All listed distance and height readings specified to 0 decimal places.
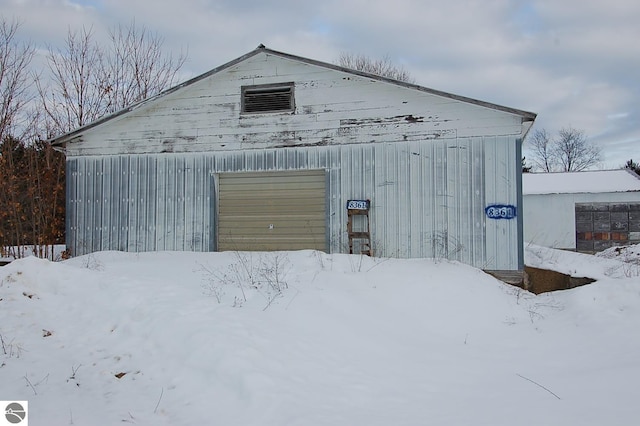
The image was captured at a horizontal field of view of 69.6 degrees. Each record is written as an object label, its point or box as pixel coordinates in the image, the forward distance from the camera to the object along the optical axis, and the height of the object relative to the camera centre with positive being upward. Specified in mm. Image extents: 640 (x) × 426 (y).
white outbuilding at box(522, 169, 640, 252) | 18953 +88
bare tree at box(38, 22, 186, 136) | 20062 +6070
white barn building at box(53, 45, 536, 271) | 9508 +1158
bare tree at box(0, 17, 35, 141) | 16453 +4422
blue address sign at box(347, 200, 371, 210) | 9969 +294
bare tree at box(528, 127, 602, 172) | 46844 +6400
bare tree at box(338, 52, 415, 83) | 29875 +9800
